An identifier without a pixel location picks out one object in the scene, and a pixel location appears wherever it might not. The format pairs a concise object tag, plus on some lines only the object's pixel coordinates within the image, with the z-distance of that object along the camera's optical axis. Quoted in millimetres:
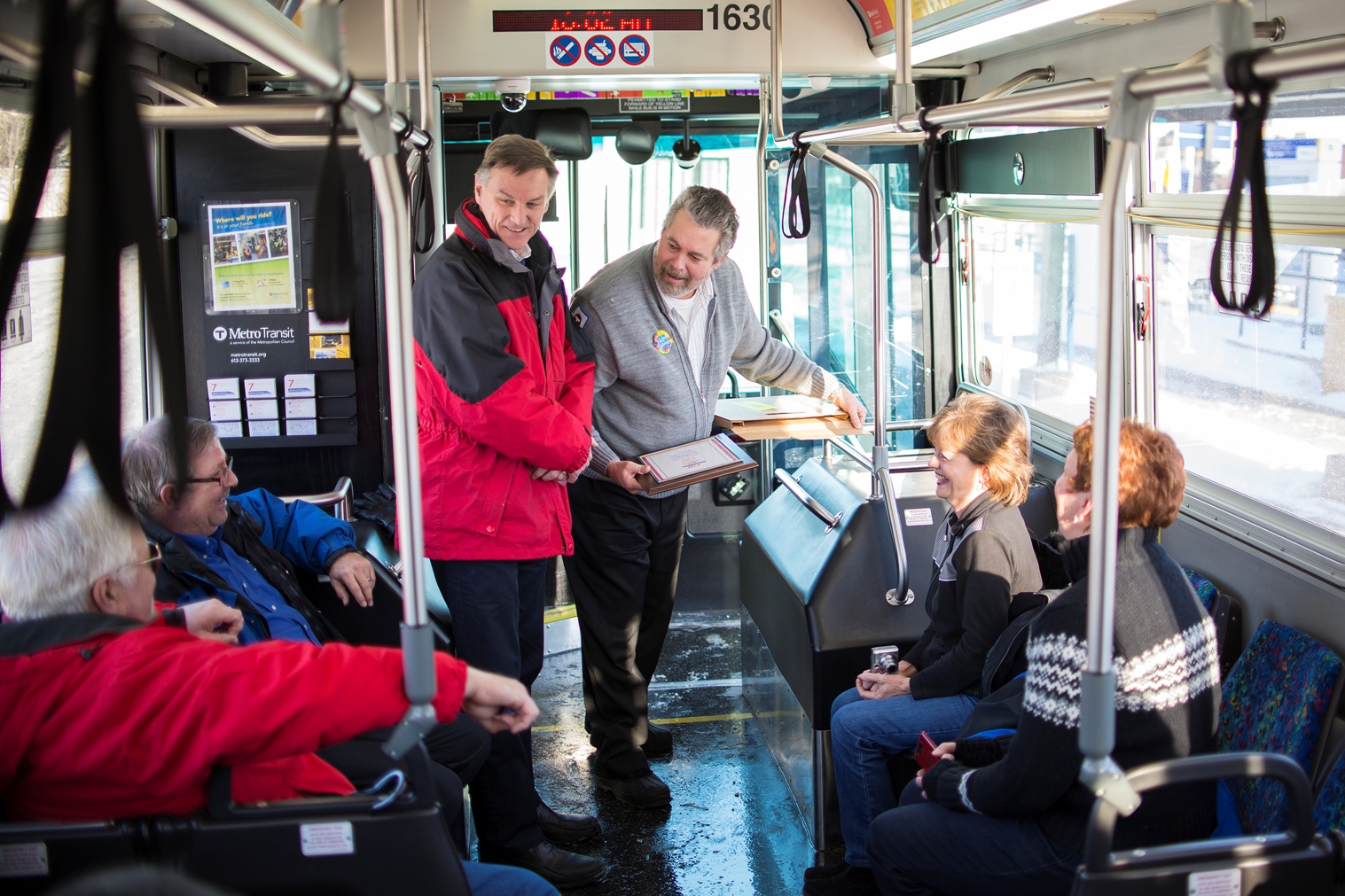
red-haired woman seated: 2078
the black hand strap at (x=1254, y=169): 1400
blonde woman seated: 2852
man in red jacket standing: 2980
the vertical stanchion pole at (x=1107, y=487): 1581
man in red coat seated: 1754
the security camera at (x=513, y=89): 4648
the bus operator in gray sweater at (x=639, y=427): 3559
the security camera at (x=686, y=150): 5367
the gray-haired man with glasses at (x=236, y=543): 2676
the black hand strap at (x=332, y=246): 1371
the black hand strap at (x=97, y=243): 1028
